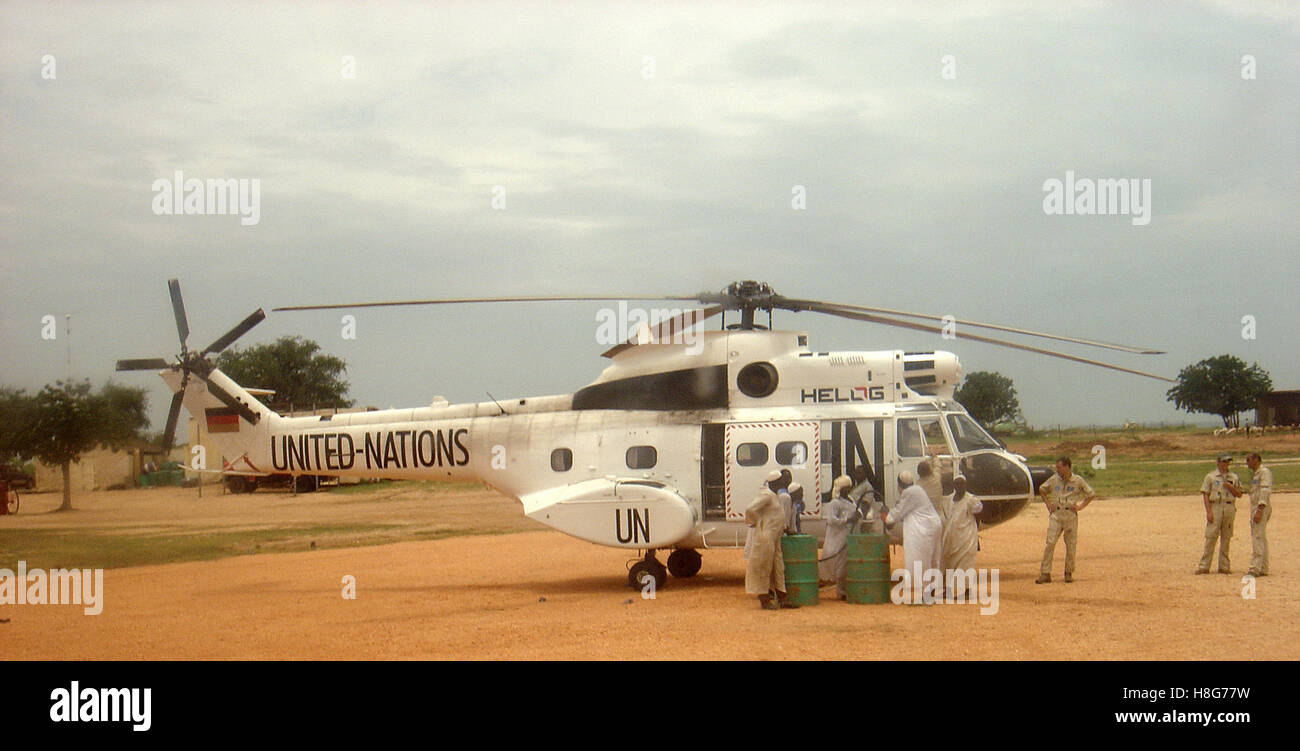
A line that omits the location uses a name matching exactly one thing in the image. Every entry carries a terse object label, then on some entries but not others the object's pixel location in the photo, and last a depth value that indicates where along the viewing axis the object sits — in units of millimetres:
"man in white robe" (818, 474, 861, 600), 14117
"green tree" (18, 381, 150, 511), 37812
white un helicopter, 14789
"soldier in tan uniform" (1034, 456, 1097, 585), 14414
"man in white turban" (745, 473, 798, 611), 13141
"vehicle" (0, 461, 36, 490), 43062
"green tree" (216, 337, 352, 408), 69500
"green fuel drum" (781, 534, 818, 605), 13398
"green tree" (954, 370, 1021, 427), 87562
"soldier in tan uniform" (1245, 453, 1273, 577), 13969
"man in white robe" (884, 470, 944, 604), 13492
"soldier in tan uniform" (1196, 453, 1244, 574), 14648
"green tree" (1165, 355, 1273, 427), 80000
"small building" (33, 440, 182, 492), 54250
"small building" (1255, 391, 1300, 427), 74750
